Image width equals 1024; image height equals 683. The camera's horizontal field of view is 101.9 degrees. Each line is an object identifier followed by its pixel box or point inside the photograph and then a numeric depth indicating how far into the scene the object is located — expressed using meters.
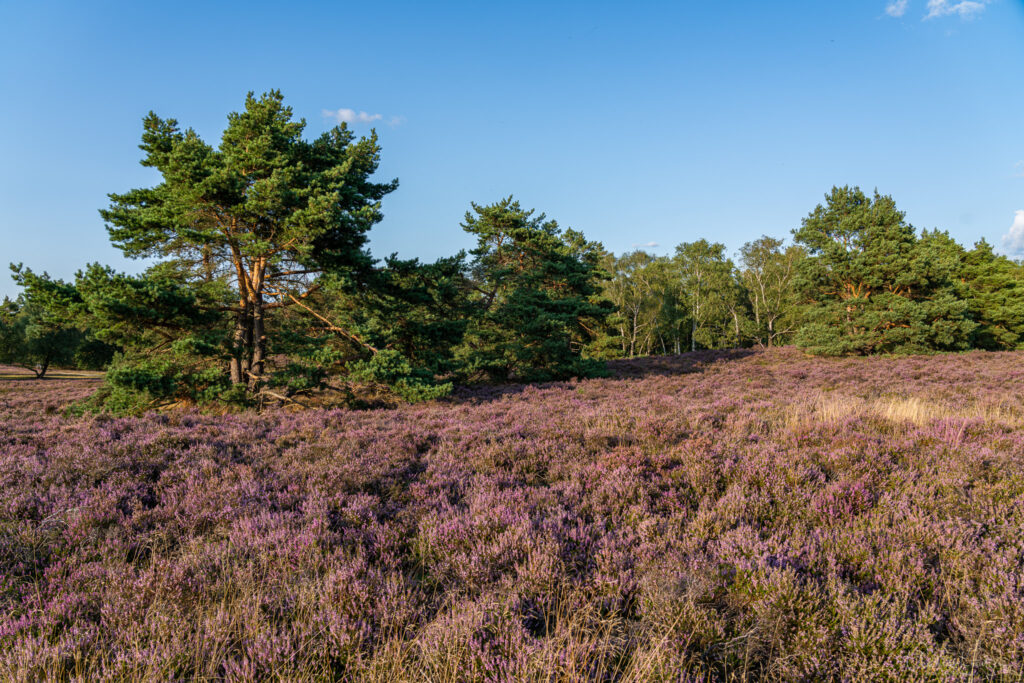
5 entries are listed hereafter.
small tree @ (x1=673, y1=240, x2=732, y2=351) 46.97
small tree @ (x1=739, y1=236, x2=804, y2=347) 47.34
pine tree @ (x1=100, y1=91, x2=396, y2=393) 10.56
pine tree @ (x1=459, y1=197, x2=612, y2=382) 18.03
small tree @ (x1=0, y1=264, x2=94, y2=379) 34.69
